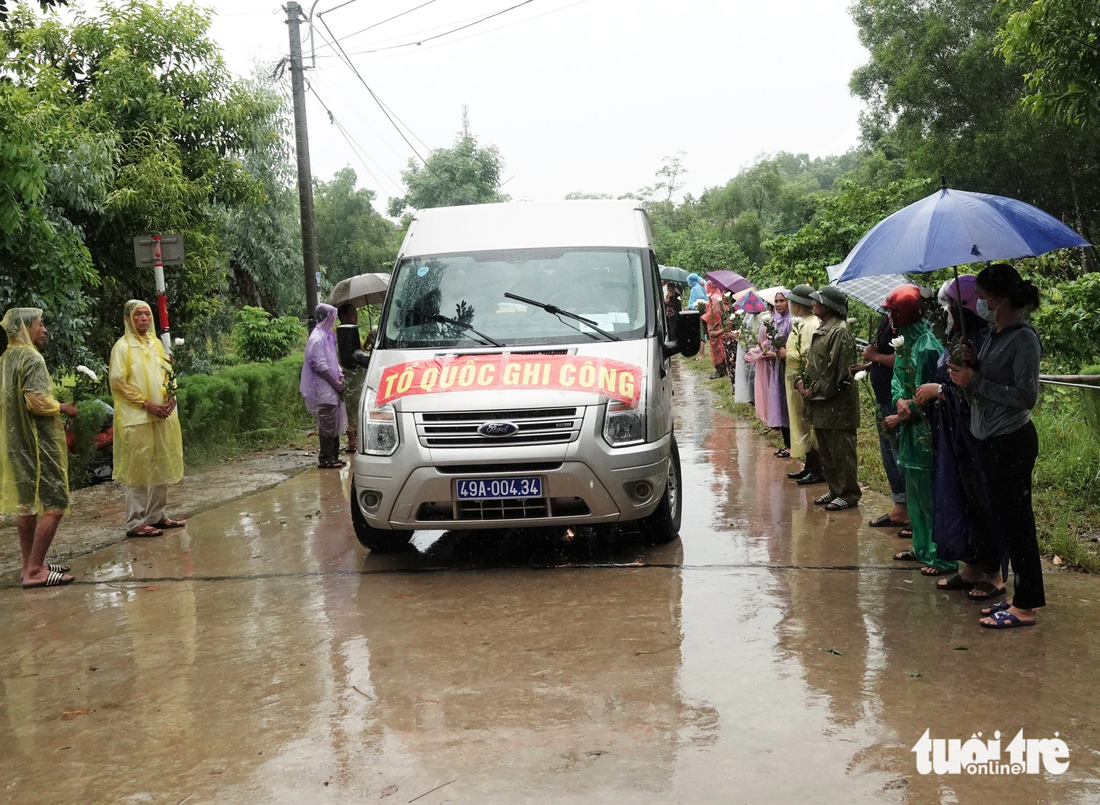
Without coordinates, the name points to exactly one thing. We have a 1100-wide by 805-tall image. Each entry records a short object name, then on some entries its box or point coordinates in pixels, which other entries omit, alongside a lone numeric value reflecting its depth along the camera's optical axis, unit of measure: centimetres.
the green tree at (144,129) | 1455
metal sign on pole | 1234
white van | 667
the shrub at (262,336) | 2200
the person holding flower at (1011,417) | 523
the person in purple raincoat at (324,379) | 1164
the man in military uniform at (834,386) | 822
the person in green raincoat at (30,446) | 705
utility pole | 1870
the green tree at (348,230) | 6519
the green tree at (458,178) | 5881
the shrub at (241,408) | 1256
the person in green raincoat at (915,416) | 632
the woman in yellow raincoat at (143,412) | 842
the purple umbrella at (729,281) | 1772
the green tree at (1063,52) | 697
